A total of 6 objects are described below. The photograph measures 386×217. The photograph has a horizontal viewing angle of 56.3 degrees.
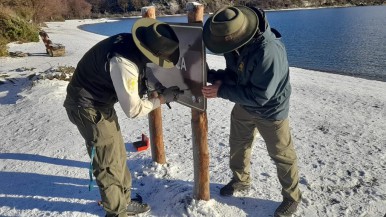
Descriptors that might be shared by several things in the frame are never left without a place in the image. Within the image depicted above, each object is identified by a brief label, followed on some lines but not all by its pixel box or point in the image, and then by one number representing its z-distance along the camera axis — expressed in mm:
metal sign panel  3020
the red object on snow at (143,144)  4945
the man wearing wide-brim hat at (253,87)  2723
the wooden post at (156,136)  4211
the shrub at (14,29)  17141
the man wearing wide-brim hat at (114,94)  2646
